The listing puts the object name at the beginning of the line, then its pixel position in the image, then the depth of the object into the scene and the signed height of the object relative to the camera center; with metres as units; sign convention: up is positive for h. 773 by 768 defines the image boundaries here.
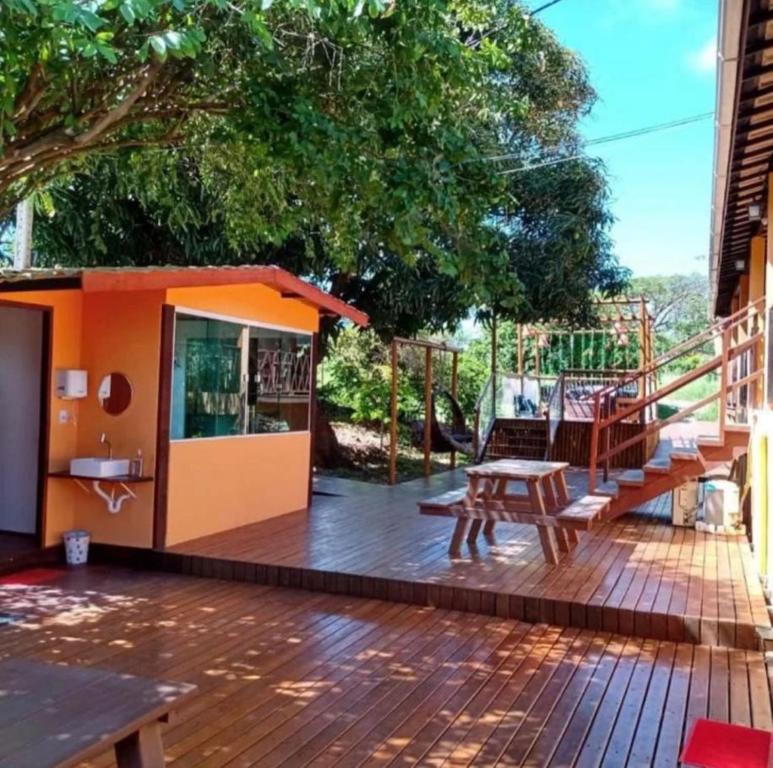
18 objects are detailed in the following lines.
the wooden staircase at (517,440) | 12.80 -0.51
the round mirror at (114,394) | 6.20 +0.04
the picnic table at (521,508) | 5.59 -0.75
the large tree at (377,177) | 4.92 +2.14
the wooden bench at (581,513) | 5.38 -0.74
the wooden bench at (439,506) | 5.84 -0.75
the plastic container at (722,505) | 7.08 -0.84
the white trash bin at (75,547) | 6.03 -1.16
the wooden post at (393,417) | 9.60 -0.14
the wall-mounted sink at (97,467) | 5.93 -0.53
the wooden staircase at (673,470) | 6.66 -0.51
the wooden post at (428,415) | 10.38 -0.12
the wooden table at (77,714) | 1.92 -0.86
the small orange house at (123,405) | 6.03 -0.05
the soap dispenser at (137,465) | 6.10 -0.52
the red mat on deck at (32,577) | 5.43 -1.30
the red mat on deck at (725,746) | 2.93 -1.32
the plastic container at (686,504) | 7.45 -0.88
